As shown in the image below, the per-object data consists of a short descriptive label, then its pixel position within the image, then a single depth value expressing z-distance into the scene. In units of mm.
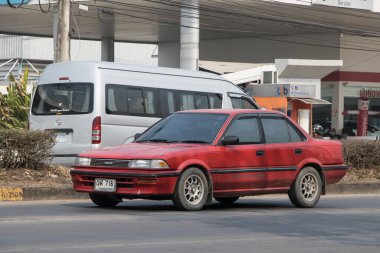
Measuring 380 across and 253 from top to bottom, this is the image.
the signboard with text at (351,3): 42881
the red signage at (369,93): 54719
